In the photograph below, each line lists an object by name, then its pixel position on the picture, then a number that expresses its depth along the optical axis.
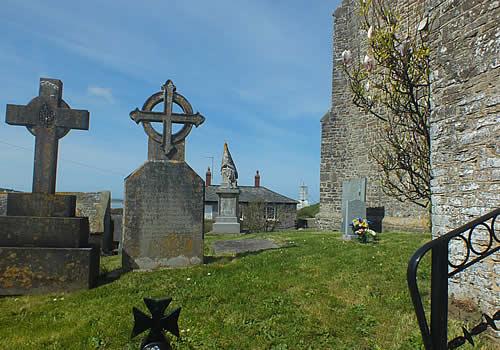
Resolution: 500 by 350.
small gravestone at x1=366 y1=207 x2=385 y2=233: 15.97
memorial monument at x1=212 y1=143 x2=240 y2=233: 16.25
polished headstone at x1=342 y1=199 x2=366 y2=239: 12.05
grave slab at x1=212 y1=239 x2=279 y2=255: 9.29
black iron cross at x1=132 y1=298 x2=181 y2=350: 2.38
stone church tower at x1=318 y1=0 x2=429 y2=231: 17.25
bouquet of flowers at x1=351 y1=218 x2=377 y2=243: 10.94
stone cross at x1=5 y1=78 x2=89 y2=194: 6.06
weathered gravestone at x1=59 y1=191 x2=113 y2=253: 9.84
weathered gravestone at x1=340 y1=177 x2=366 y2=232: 14.48
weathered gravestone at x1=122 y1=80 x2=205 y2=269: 6.84
